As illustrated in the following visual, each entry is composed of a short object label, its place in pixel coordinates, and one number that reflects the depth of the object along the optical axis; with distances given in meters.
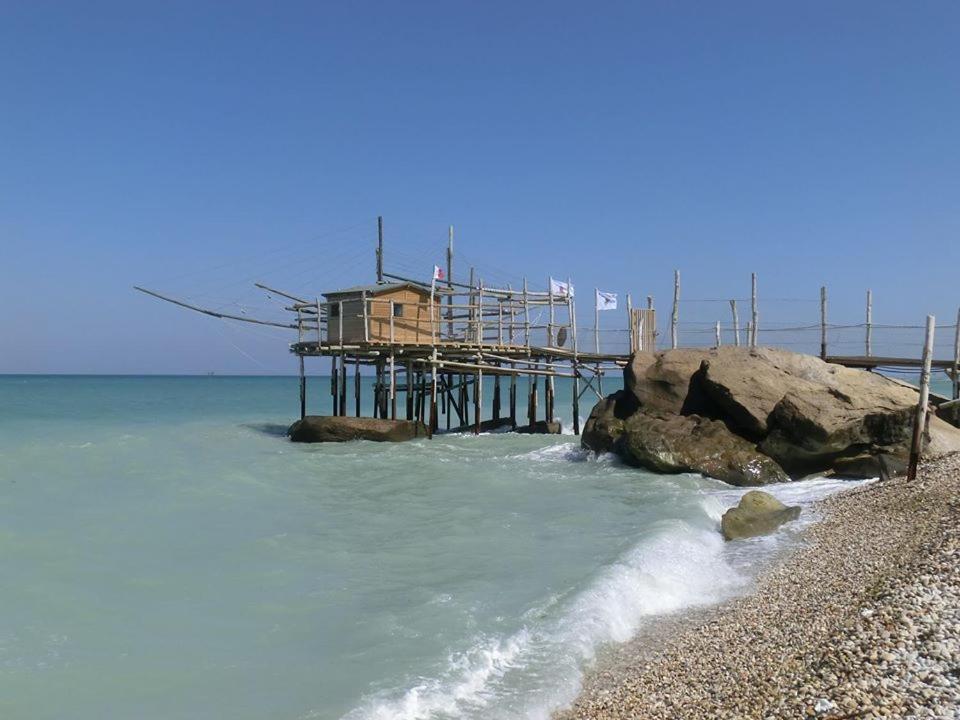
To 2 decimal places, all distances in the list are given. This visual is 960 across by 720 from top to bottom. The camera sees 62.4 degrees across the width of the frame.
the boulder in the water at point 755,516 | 11.46
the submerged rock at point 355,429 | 25.17
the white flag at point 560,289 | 28.61
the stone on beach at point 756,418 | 16.14
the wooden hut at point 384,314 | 26.19
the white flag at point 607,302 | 29.14
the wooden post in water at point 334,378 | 28.92
